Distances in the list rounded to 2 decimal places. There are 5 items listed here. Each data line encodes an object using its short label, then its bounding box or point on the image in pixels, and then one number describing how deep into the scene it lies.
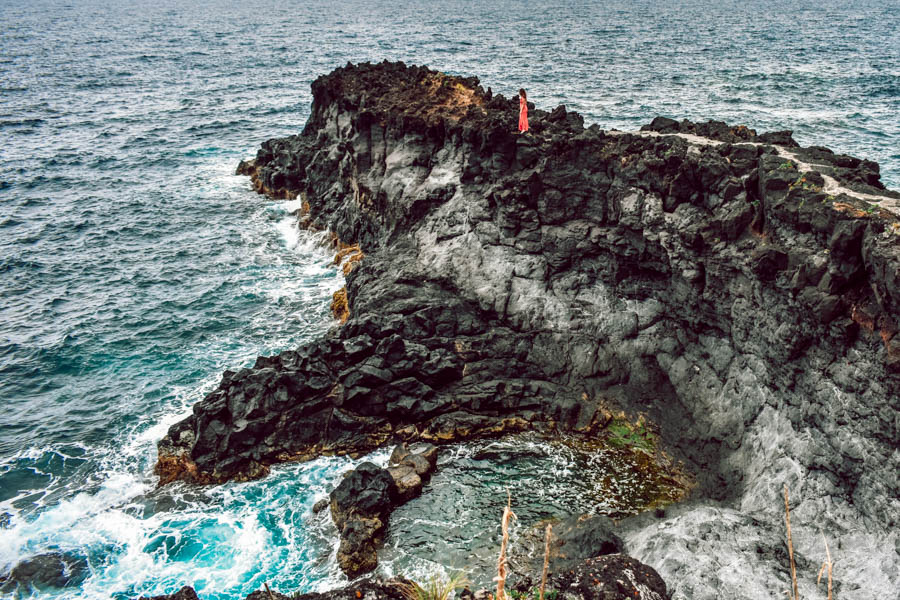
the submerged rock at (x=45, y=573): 21.33
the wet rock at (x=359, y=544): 20.62
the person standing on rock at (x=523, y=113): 29.12
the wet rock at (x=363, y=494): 21.97
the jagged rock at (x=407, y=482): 22.97
